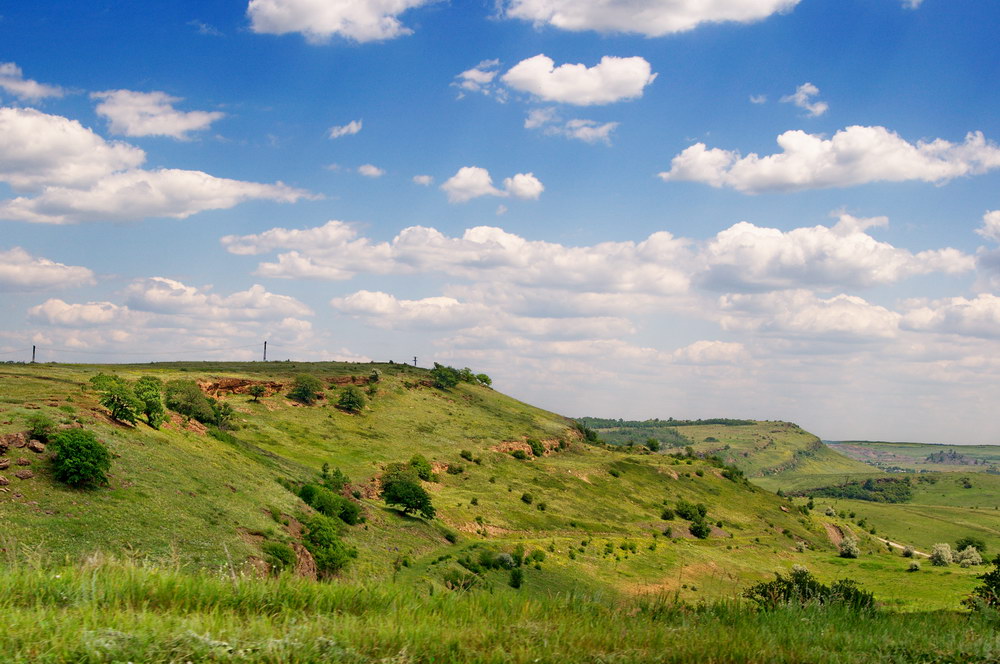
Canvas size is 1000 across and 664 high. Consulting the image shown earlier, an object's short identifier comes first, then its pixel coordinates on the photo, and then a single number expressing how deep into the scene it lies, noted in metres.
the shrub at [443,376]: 169.25
